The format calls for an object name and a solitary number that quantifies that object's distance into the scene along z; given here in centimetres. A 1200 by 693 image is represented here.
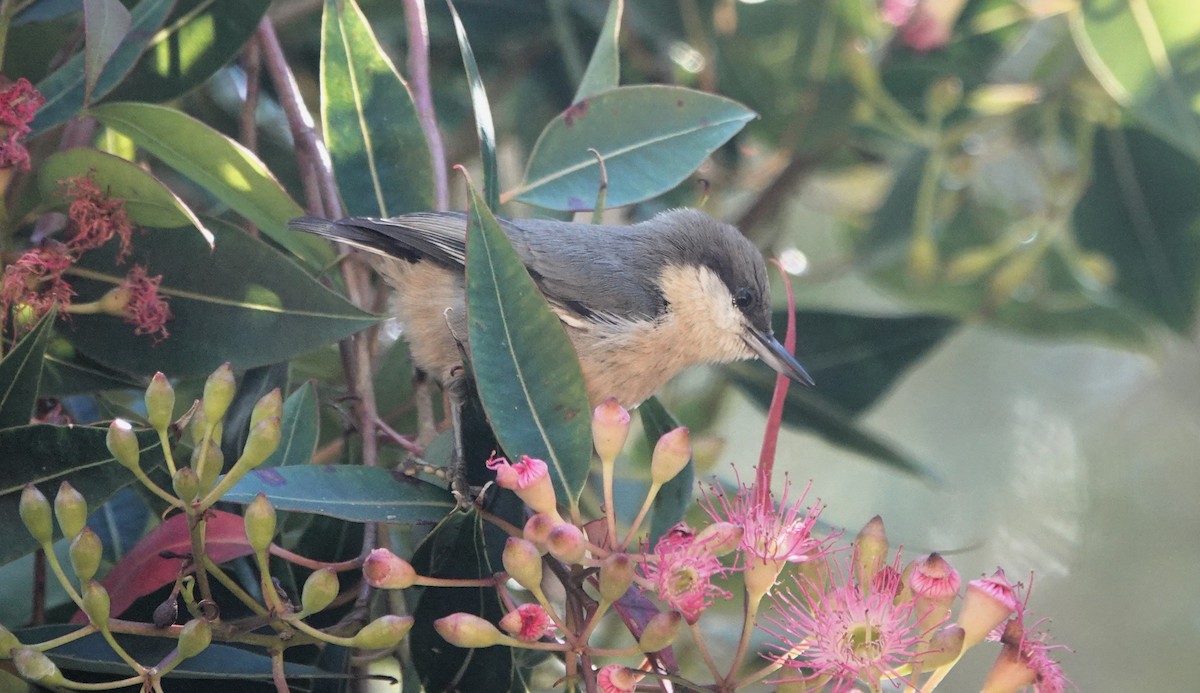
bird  368
